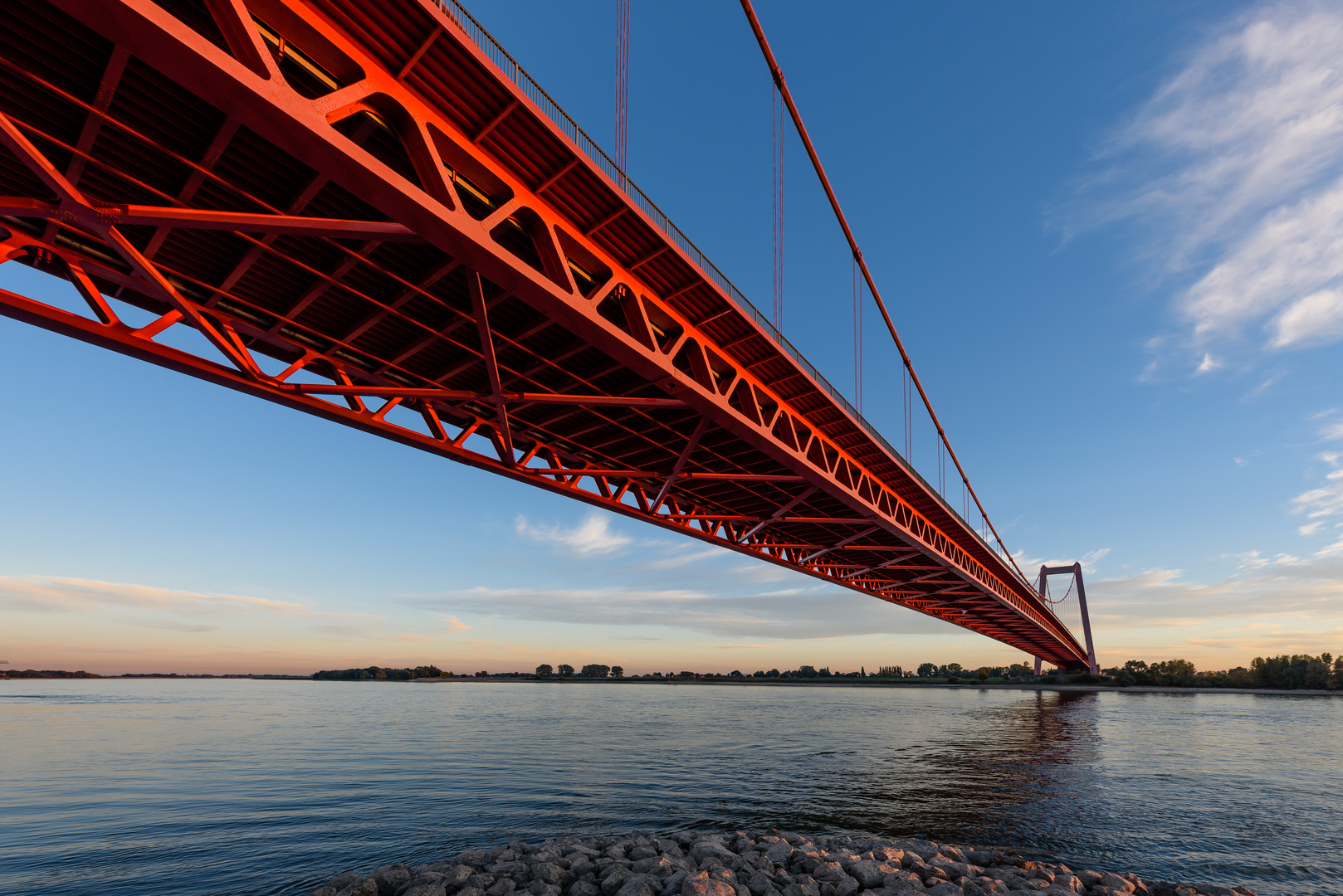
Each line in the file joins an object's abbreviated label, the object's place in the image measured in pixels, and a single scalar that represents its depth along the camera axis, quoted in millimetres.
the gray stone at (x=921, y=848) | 10818
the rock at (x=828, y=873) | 8961
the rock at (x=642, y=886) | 8375
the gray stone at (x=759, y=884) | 8641
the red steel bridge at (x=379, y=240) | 8289
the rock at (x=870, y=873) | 8945
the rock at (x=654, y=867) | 9305
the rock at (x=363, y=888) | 8758
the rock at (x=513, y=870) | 9305
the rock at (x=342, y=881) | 9129
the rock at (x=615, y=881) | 8703
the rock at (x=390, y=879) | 9094
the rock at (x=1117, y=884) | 9148
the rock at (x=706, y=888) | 8062
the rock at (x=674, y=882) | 8477
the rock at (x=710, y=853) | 9977
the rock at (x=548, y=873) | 9109
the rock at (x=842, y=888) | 8575
